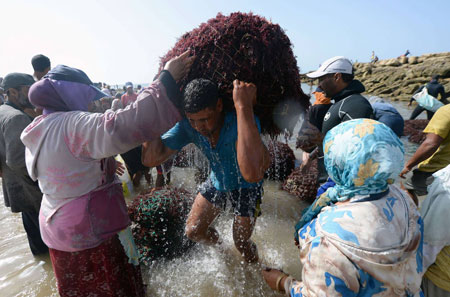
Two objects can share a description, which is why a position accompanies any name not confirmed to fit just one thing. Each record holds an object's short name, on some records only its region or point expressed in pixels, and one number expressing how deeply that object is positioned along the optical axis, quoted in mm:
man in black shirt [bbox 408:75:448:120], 9016
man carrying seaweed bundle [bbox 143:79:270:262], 1732
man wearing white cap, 2672
